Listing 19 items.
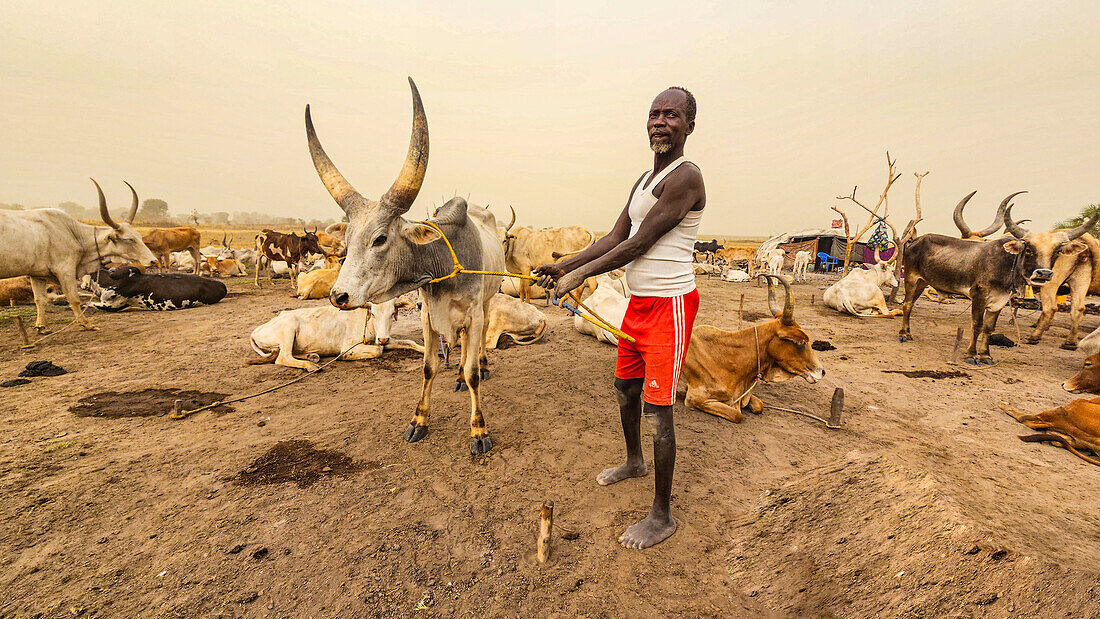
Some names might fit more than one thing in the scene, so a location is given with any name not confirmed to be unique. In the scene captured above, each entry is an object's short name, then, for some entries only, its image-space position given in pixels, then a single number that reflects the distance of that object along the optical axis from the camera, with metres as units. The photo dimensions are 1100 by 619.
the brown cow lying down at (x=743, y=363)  4.34
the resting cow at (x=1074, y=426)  3.55
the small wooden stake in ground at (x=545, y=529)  2.40
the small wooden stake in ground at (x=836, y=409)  4.17
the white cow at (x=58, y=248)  6.87
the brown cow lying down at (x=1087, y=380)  4.78
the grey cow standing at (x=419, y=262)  2.98
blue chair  27.31
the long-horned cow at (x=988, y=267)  6.48
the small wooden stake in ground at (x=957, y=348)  6.51
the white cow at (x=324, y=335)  6.25
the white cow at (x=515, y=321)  7.58
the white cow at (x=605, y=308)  7.28
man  2.39
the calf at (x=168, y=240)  16.16
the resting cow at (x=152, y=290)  9.54
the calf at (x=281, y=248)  16.61
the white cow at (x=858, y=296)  10.80
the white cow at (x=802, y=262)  22.92
